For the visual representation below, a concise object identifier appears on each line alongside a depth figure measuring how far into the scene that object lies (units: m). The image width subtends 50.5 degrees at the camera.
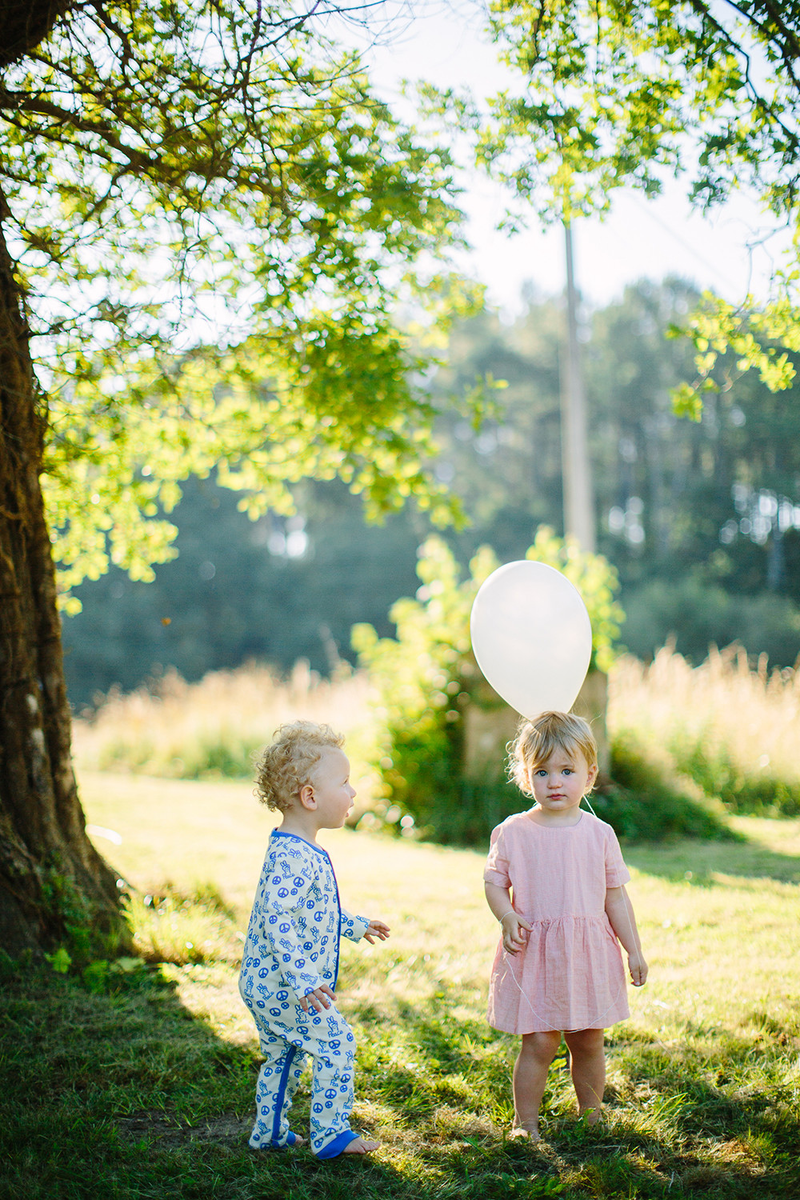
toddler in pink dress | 2.22
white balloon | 2.88
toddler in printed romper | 2.15
